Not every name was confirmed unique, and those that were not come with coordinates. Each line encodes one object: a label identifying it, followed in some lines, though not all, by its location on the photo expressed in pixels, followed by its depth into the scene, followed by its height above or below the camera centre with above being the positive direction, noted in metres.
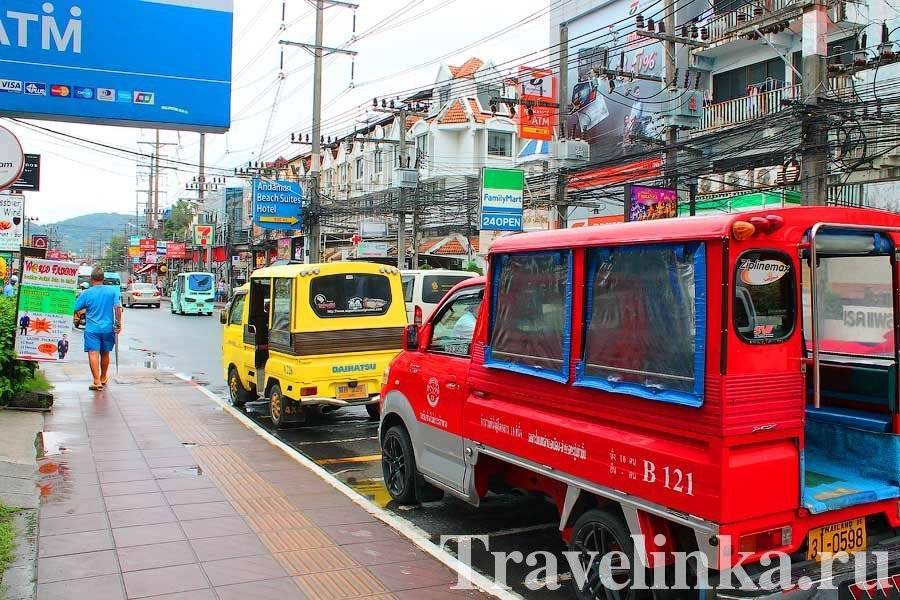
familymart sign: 17.00 +2.60
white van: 16.59 +0.53
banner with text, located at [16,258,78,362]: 9.53 -0.04
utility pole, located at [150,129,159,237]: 89.19 +11.89
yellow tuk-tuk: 9.07 -0.32
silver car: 45.50 +0.74
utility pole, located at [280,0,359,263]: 28.36 +7.59
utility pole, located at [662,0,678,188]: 15.88 +5.05
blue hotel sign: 30.61 +4.36
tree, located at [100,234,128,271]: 112.21 +7.83
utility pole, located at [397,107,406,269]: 27.23 +3.12
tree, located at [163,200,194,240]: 85.53 +9.87
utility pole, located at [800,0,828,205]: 10.66 +3.02
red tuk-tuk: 3.49 -0.39
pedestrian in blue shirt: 11.16 -0.13
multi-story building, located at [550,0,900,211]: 13.28 +6.59
